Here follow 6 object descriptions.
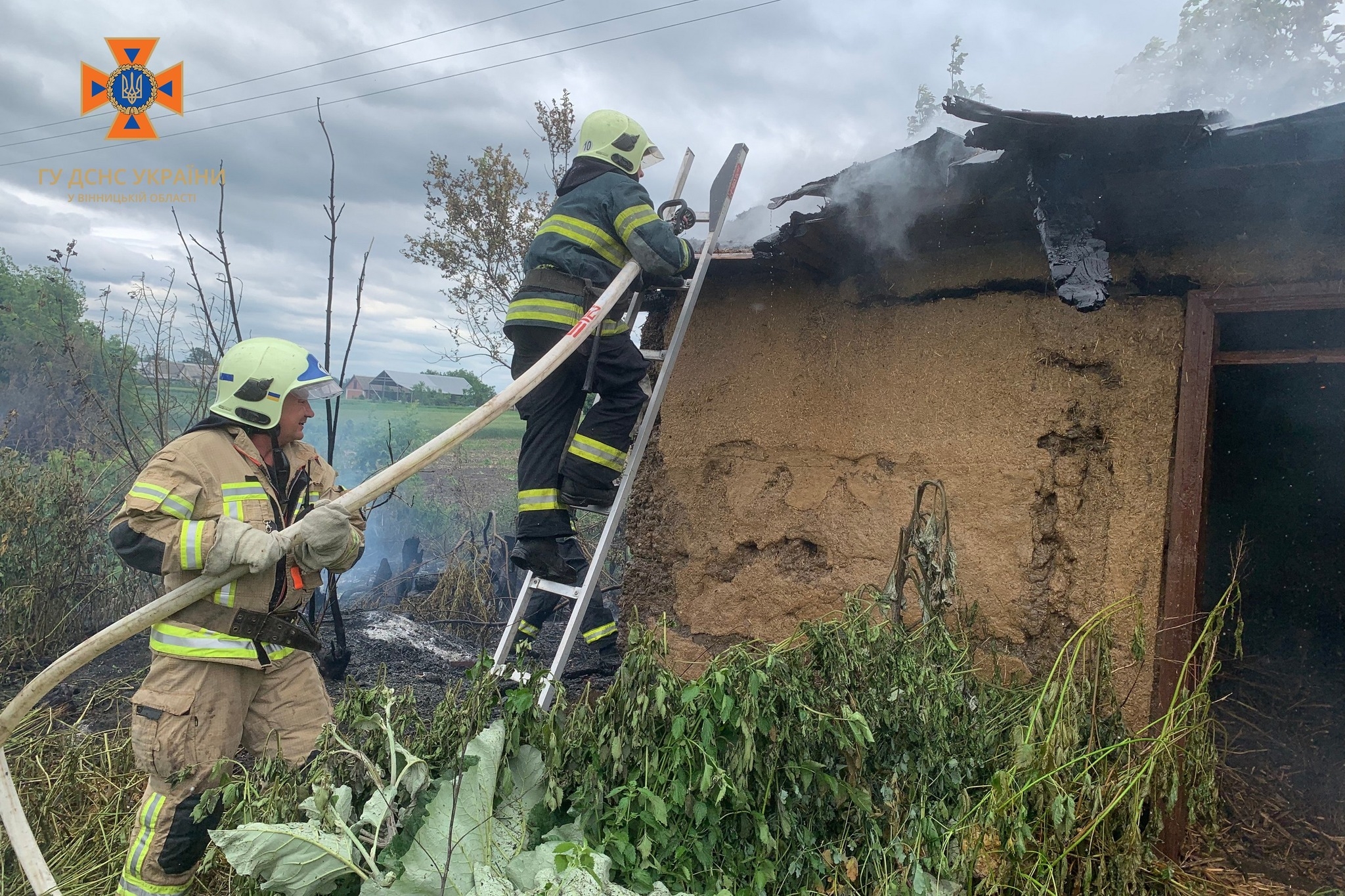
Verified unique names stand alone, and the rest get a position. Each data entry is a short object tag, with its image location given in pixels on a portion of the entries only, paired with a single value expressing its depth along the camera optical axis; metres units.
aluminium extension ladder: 3.33
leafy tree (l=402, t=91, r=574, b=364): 8.30
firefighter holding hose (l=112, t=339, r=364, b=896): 2.44
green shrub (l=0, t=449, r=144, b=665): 5.23
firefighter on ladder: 3.28
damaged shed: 2.64
